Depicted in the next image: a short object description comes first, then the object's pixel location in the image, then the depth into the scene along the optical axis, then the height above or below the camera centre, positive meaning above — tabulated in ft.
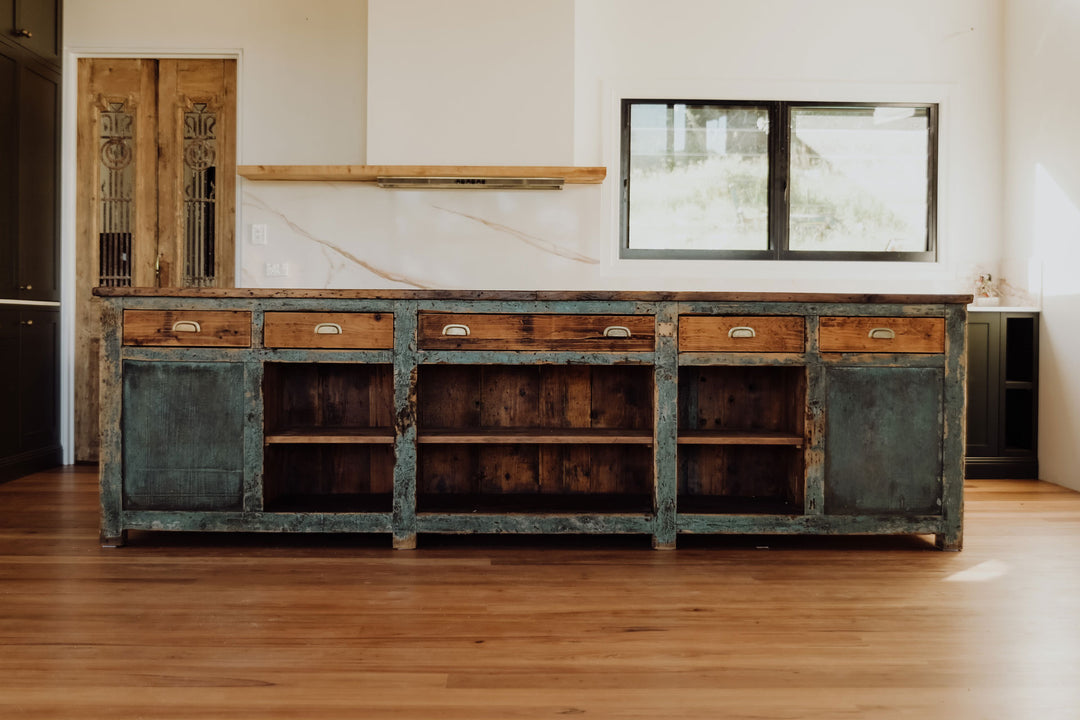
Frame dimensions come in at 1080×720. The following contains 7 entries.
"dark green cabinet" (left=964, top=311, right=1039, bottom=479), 13.64 -0.76
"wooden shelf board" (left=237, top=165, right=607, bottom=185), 12.84 +2.83
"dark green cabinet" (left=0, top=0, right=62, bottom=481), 13.04 +1.82
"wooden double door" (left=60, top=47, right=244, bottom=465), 14.60 +2.19
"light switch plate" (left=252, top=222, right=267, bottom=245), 13.91 +1.93
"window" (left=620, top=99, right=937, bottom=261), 14.70 +3.14
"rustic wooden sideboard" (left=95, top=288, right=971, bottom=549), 8.79 -0.53
